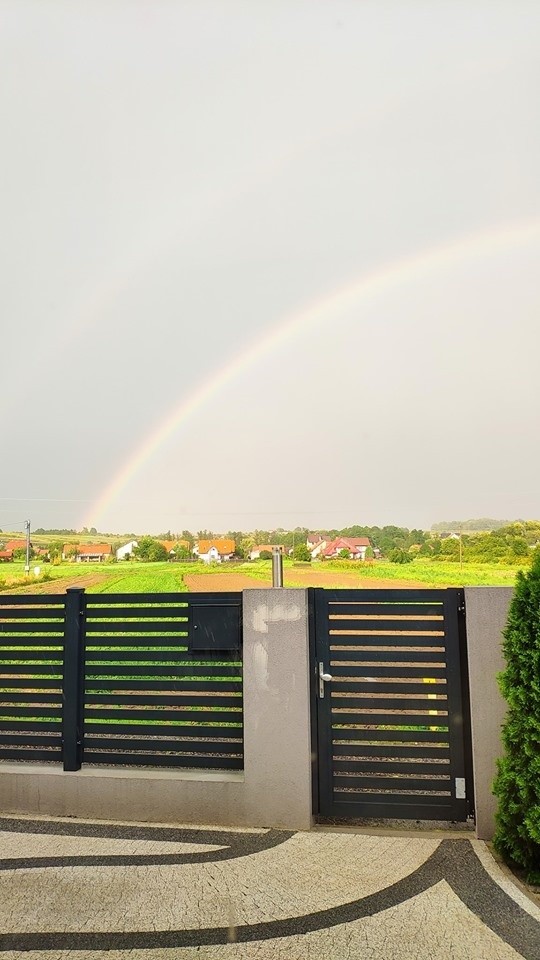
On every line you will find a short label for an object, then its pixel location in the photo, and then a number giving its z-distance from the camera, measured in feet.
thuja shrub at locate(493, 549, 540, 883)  9.24
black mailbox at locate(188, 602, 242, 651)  12.35
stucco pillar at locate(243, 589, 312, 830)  11.41
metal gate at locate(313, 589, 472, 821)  11.22
